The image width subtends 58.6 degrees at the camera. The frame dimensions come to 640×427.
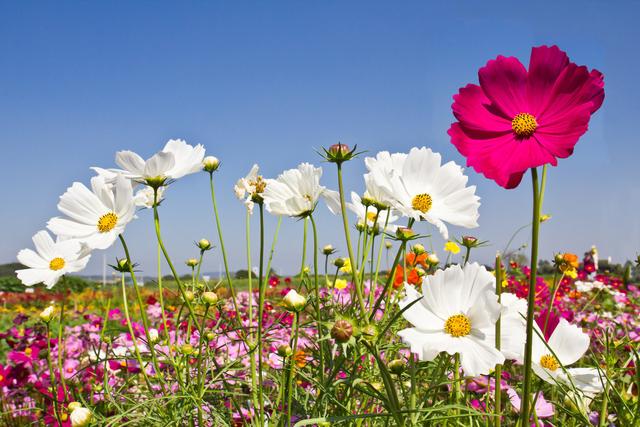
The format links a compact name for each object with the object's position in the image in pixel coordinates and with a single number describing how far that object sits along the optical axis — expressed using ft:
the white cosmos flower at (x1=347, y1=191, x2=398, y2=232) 3.20
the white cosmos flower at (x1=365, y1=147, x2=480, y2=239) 2.83
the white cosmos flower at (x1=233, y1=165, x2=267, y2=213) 3.35
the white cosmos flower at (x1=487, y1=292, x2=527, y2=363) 2.37
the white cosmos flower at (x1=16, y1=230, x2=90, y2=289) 3.06
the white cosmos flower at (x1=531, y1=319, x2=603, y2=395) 2.61
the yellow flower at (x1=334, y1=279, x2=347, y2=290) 5.36
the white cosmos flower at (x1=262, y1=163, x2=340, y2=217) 3.19
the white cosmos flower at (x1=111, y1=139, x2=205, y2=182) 2.89
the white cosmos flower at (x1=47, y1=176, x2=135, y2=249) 2.94
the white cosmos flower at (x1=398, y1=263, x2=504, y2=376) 2.09
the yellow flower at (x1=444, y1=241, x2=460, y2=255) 5.58
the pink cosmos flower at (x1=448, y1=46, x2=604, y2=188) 1.91
